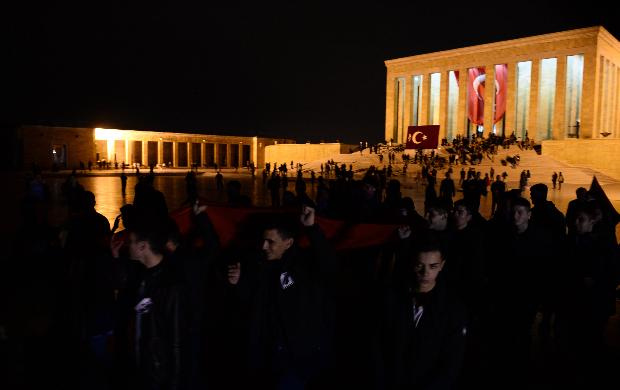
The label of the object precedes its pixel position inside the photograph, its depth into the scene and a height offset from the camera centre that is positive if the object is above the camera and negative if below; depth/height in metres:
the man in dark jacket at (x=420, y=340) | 2.62 -0.91
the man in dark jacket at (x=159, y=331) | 2.64 -0.88
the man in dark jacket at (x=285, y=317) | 3.03 -0.92
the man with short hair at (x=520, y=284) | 4.63 -1.07
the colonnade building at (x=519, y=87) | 45.62 +8.85
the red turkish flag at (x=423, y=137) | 43.19 +3.04
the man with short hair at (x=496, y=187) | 12.36 -0.42
